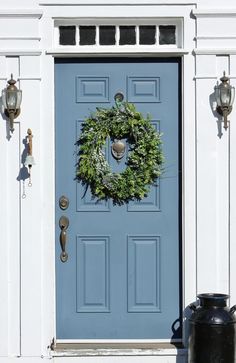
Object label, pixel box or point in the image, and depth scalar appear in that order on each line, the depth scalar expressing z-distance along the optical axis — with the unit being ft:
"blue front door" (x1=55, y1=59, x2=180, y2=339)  23.07
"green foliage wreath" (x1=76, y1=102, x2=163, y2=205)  22.82
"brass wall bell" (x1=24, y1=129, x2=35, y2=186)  22.20
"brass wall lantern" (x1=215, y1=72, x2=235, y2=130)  22.11
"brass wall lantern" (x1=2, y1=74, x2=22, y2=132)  22.13
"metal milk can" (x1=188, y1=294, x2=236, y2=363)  21.57
